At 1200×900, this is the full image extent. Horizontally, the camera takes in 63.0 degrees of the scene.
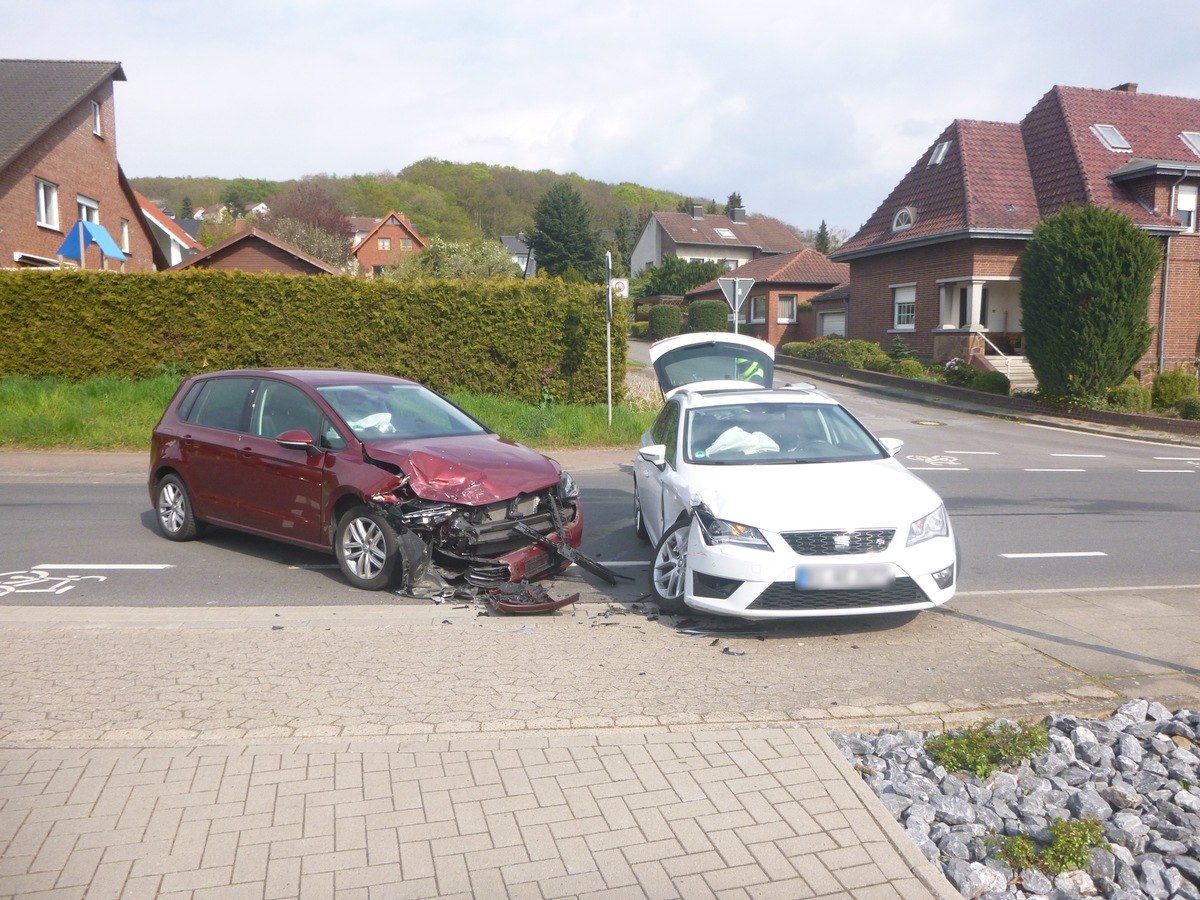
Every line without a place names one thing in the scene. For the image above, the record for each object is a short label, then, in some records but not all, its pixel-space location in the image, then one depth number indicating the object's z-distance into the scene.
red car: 7.11
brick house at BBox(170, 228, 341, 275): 31.83
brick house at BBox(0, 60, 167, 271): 26.78
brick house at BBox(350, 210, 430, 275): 82.44
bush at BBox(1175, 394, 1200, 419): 21.91
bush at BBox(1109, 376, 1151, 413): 22.98
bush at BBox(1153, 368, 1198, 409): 23.41
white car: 6.00
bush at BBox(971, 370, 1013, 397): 26.70
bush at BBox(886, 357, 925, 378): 29.84
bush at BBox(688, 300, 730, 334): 45.84
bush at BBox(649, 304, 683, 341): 47.59
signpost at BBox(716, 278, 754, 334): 19.12
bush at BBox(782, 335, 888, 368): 33.12
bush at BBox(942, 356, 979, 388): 27.78
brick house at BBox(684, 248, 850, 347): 45.03
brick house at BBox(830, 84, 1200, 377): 30.14
